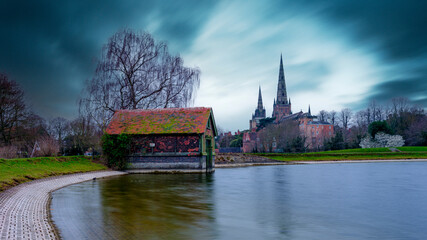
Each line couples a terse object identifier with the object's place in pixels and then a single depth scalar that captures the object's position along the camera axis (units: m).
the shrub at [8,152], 25.08
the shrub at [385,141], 62.50
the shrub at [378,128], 63.82
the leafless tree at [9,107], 32.69
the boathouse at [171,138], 25.12
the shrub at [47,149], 27.30
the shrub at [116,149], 26.06
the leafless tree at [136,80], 29.95
